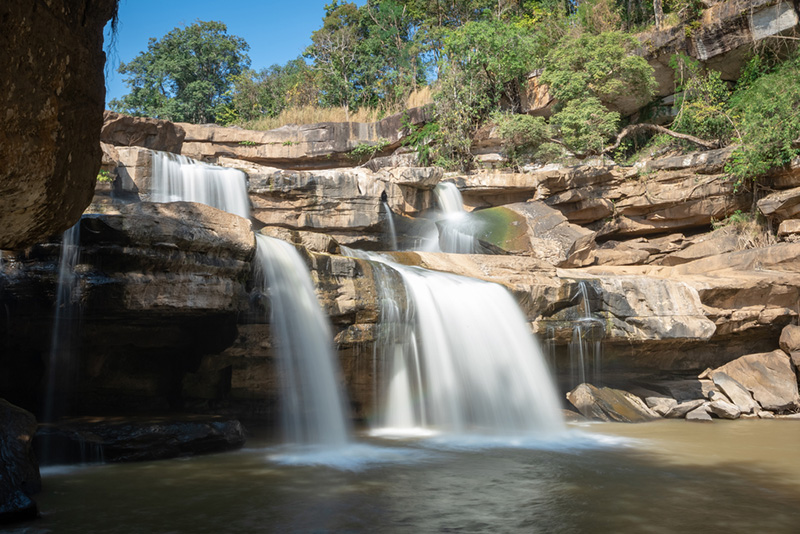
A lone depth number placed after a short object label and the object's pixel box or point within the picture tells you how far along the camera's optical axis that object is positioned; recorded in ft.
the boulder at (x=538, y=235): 47.34
